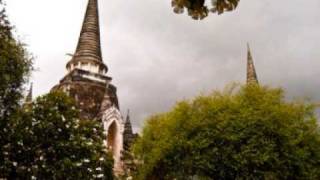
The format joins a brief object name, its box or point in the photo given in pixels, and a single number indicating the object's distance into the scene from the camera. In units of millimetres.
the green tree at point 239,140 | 23719
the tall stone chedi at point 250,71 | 50203
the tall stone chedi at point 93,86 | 35156
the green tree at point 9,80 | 17484
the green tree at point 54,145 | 18062
